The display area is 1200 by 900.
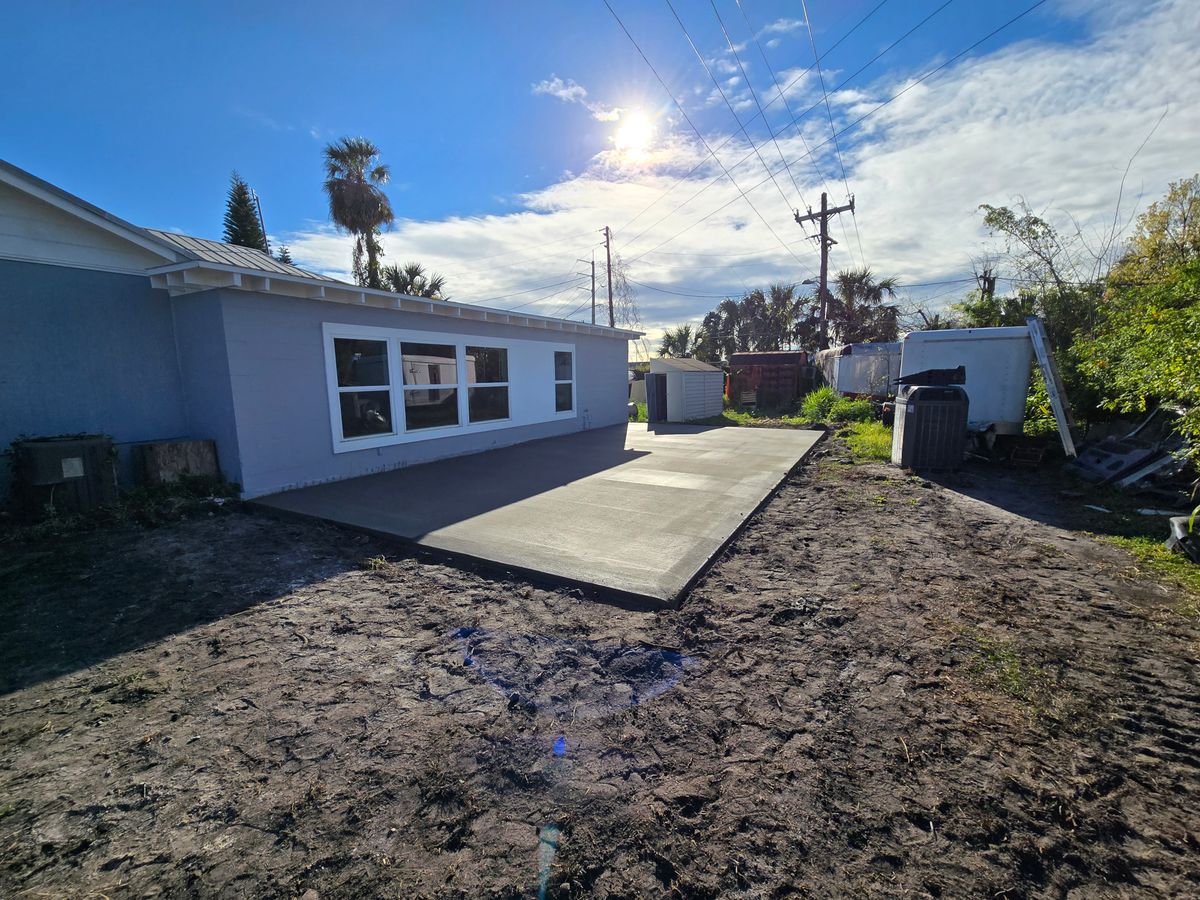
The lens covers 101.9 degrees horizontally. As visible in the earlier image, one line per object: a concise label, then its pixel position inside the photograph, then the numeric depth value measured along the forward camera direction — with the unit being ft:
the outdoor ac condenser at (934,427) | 22.56
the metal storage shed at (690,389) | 48.65
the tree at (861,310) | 80.23
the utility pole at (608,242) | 84.53
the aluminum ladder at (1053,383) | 22.07
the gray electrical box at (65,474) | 16.06
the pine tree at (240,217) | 71.41
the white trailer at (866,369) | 46.50
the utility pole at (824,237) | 62.29
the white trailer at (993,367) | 25.26
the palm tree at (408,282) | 63.52
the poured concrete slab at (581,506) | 12.72
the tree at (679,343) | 109.81
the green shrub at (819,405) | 47.24
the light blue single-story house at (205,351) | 17.46
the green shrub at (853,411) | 43.98
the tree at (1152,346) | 13.92
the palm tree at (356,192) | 63.10
